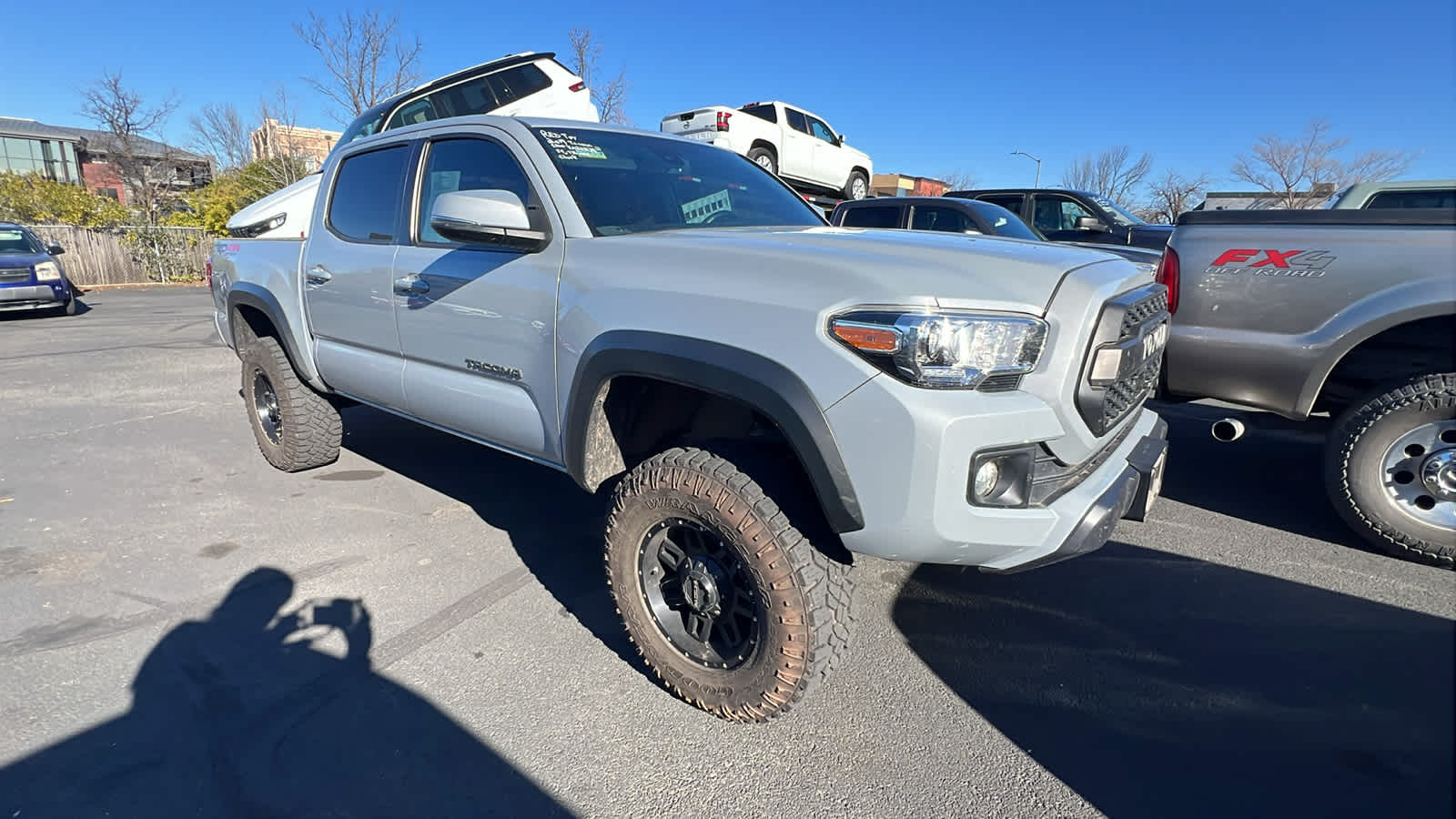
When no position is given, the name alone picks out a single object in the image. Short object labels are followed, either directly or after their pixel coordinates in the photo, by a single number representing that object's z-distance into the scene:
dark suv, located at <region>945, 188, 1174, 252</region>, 8.87
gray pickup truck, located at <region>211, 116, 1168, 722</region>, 1.84
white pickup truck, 11.92
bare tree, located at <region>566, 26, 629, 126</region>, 21.36
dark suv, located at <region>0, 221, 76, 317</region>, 11.90
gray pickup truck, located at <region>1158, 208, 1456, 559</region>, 3.12
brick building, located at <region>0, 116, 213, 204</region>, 41.38
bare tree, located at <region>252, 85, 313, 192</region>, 26.50
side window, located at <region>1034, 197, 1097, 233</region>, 9.94
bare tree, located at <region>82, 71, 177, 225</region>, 26.38
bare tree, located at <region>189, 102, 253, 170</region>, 32.97
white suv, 6.54
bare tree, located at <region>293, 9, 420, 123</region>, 20.88
